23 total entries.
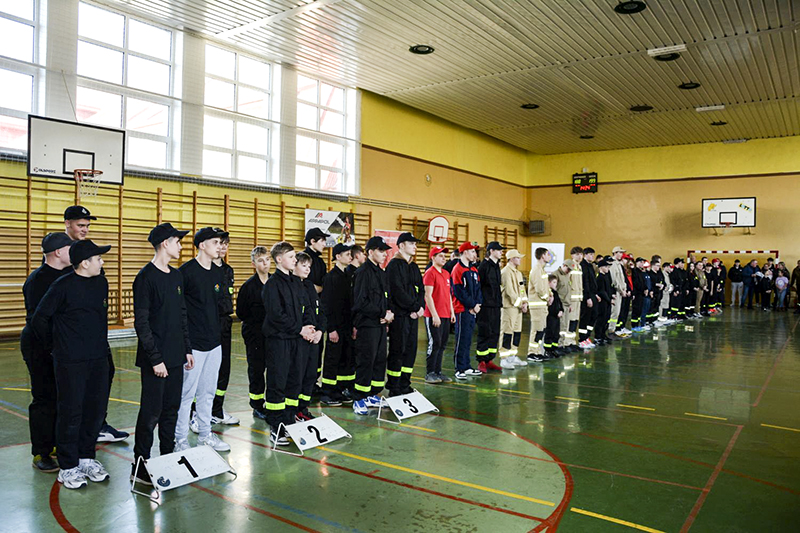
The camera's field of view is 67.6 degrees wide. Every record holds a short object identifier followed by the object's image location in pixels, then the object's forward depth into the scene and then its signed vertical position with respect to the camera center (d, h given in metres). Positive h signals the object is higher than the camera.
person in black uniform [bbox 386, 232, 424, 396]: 7.26 -0.62
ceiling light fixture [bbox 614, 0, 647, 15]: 11.61 +5.13
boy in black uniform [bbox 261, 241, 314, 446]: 5.56 -0.66
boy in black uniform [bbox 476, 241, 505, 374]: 9.45 -0.77
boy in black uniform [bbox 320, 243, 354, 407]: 7.26 -0.73
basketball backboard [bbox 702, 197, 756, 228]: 23.34 +2.28
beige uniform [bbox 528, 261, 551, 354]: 10.58 -0.65
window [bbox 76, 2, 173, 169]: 12.80 +4.02
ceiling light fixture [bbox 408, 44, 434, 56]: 14.47 +5.25
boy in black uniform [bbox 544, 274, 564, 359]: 11.06 -1.10
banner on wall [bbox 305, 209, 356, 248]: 17.41 +1.14
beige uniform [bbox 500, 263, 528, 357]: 10.08 -0.69
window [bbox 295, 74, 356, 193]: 17.58 +3.71
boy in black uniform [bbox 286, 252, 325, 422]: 5.73 -0.96
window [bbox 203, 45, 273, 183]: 15.26 +3.76
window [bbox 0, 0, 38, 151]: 11.55 +3.63
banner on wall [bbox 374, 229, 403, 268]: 19.45 +0.93
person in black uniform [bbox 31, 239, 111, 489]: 4.38 -0.65
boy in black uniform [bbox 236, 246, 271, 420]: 6.48 -0.69
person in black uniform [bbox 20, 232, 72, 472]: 4.74 -0.85
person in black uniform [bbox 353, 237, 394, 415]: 6.80 -0.70
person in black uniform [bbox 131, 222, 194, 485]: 4.44 -0.57
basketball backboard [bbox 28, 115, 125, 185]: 11.32 +2.15
